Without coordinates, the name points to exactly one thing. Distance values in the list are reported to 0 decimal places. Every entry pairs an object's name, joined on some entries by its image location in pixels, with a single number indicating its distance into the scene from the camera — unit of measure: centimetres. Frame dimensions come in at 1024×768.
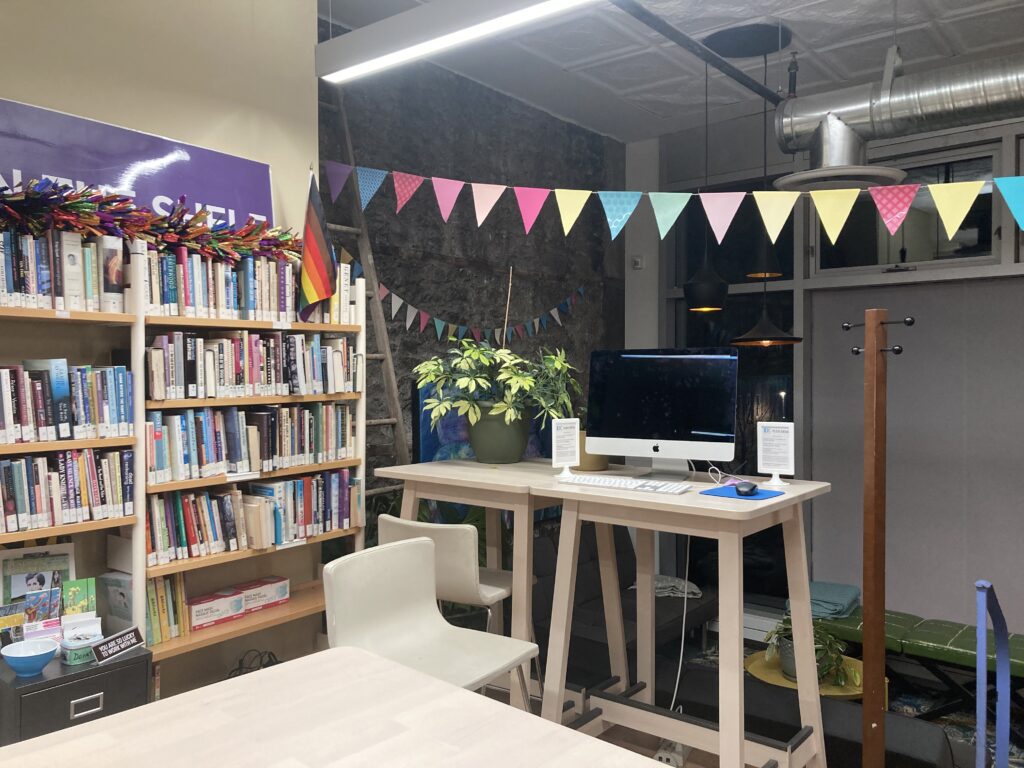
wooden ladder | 379
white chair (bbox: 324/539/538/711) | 211
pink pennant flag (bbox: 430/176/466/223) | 352
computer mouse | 239
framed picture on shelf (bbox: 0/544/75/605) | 240
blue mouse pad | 236
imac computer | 266
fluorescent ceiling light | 270
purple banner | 247
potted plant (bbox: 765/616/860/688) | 331
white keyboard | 251
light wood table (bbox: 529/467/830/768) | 224
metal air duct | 337
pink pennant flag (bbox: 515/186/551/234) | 341
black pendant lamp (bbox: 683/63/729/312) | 464
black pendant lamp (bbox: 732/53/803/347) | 420
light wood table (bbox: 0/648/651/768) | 123
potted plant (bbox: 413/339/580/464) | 305
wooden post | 255
